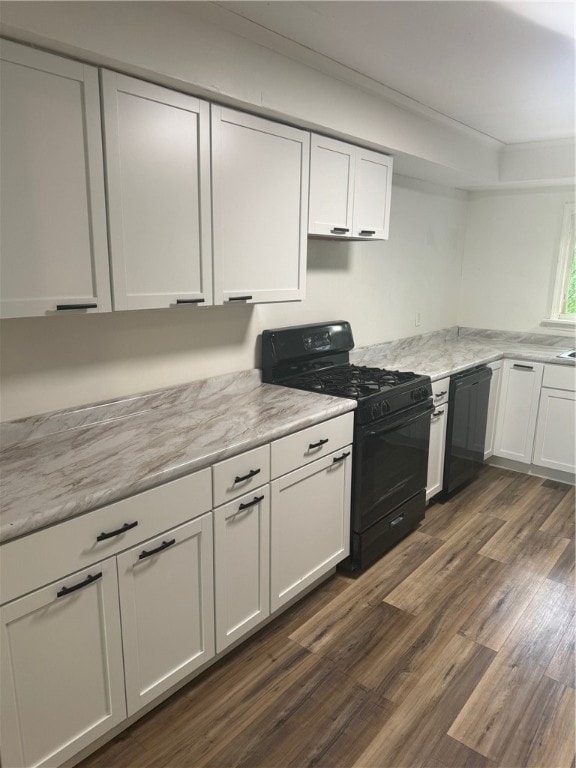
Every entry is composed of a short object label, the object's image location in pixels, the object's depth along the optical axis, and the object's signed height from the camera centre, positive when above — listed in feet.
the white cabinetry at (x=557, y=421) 12.34 -3.43
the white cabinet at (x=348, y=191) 8.43 +1.32
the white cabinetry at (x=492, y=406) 13.12 -3.29
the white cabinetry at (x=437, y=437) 10.77 -3.40
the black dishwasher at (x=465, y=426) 11.37 -3.41
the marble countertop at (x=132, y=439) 4.90 -2.06
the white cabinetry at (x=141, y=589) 4.67 -3.40
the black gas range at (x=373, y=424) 8.66 -2.56
